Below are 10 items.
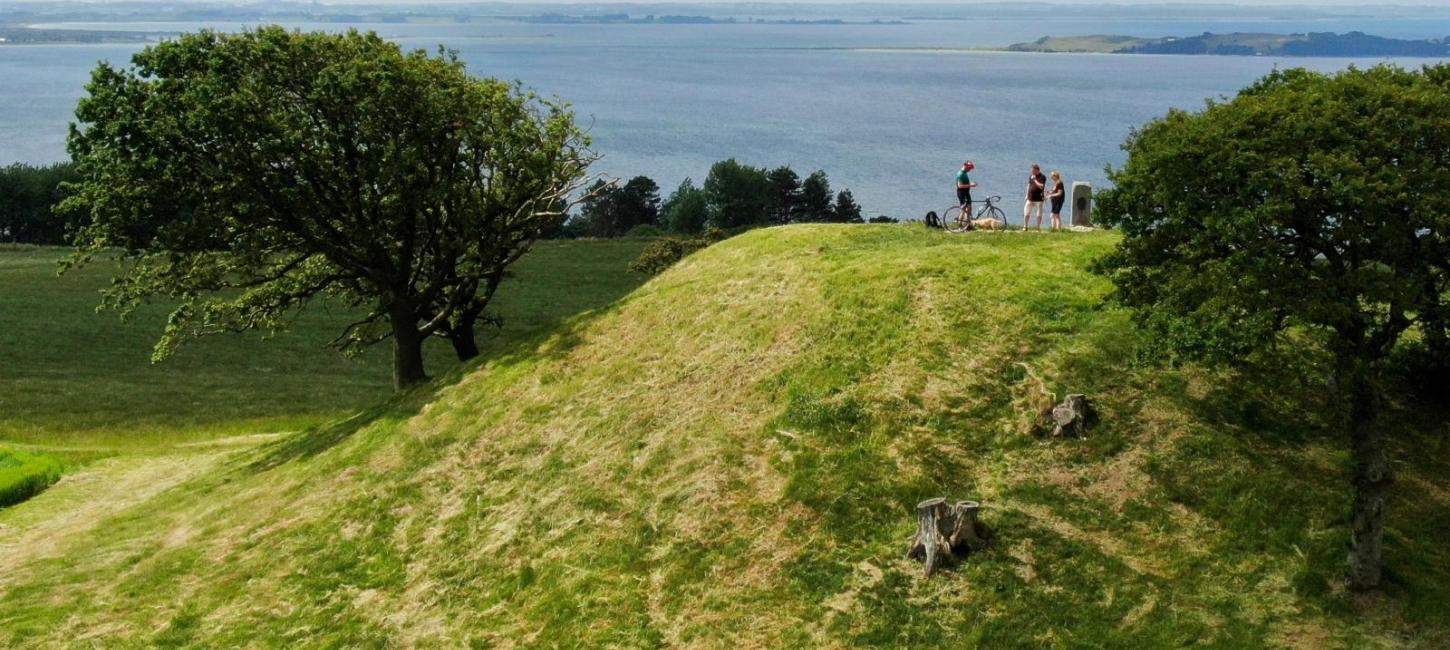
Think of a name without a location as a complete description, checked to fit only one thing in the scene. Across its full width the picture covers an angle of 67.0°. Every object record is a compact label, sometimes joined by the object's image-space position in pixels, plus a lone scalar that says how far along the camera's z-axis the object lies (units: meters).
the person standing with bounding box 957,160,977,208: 35.97
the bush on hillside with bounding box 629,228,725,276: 76.38
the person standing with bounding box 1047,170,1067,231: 36.72
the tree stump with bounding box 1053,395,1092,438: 22.56
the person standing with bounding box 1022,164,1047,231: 36.28
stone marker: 37.41
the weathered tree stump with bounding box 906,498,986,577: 19.70
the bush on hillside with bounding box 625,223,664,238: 143.19
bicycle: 37.00
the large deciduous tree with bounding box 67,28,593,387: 34.41
